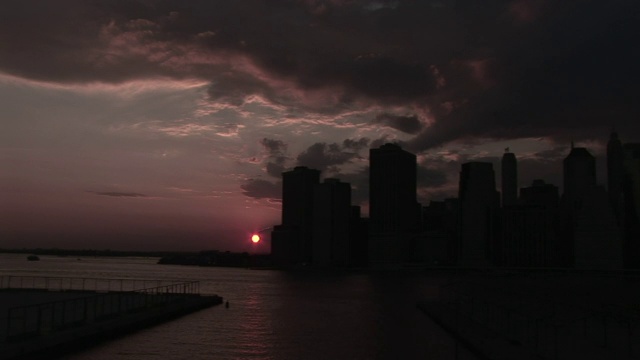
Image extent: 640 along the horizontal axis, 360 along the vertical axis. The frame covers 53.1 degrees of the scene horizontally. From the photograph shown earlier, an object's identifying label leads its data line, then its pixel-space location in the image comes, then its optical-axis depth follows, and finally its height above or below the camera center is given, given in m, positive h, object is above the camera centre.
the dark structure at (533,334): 31.86 -4.83
